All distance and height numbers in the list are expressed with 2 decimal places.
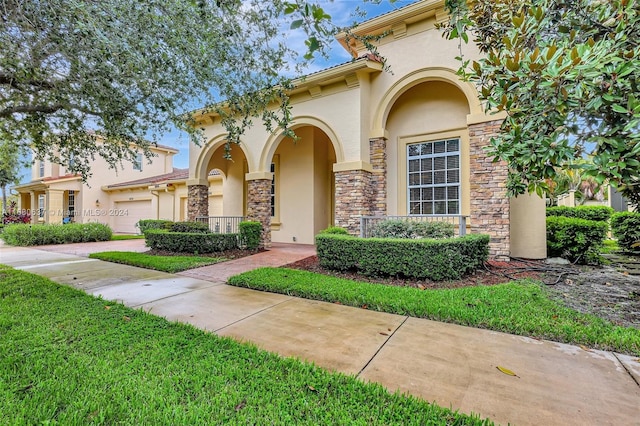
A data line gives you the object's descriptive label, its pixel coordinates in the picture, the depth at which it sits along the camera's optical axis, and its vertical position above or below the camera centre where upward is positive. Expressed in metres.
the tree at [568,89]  2.63 +1.24
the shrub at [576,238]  7.45 -0.59
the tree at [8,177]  20.42 +2.86
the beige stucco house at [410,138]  8.09 +2.47
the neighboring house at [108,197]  19.75 +1.45
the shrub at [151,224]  16.78 -0.43
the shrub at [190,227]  10.93 -0.39
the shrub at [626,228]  10.55 -0.50
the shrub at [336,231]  8.05 -0.41
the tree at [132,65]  4.39 +2.67
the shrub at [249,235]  10.63 -0.67
